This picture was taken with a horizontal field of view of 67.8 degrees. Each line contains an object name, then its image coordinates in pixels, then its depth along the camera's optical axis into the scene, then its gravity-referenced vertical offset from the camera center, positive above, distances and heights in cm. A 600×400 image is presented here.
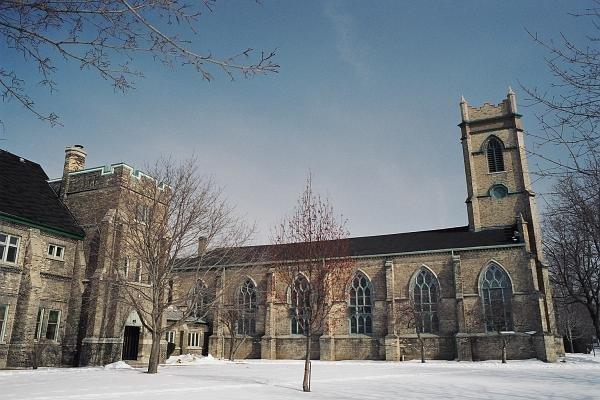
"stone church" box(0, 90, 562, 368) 2328 +296
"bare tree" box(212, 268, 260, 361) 3778 +92
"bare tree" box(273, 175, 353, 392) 1522 +188
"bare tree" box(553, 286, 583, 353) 5853 +78
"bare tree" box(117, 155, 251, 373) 2062 +414
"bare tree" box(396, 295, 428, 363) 3475 +66
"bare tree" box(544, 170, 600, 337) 3193 +444
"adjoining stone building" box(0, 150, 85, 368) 2145 +265
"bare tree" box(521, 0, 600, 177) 628 +294
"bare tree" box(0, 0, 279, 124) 443 +303
